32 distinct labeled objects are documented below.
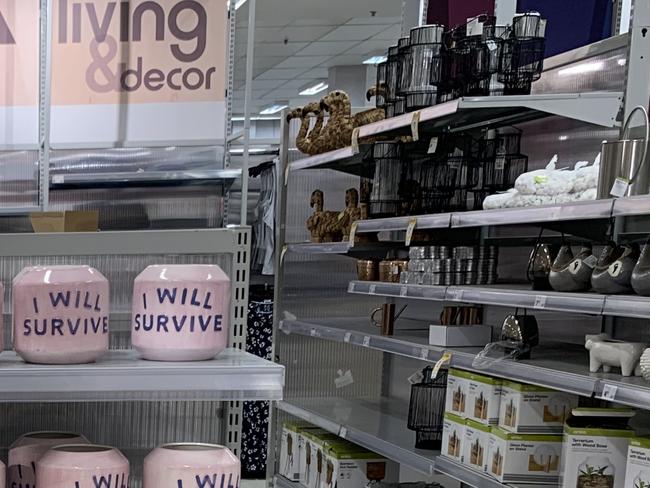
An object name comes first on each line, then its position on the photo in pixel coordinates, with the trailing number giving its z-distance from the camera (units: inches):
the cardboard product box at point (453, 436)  111.1
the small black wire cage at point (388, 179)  139.3
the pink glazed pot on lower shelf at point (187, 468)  43.4
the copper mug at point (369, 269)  144.0
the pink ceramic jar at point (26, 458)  46.1
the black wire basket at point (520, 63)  108.4
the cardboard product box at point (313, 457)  156.6
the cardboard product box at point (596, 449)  85.4
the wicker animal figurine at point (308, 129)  163.5
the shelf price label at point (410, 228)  121.6
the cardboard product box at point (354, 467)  148.5
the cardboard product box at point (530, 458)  99.0
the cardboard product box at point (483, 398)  104.5
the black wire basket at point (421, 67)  118.4
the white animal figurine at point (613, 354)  87.1
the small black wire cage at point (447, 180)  126.8
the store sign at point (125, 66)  133.7
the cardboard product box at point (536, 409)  99.3
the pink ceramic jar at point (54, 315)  44.8
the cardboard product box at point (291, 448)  170.2
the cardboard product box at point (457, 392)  111.3
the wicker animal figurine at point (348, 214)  155.0
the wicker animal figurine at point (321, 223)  162.4
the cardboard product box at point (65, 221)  71.2
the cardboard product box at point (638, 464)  77.2
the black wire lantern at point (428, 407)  128.2
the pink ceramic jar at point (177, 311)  45.8
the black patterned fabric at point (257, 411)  260.2
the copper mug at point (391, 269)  135.3
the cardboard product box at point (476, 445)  104.6
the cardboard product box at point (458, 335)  119.8
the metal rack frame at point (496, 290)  85.3
